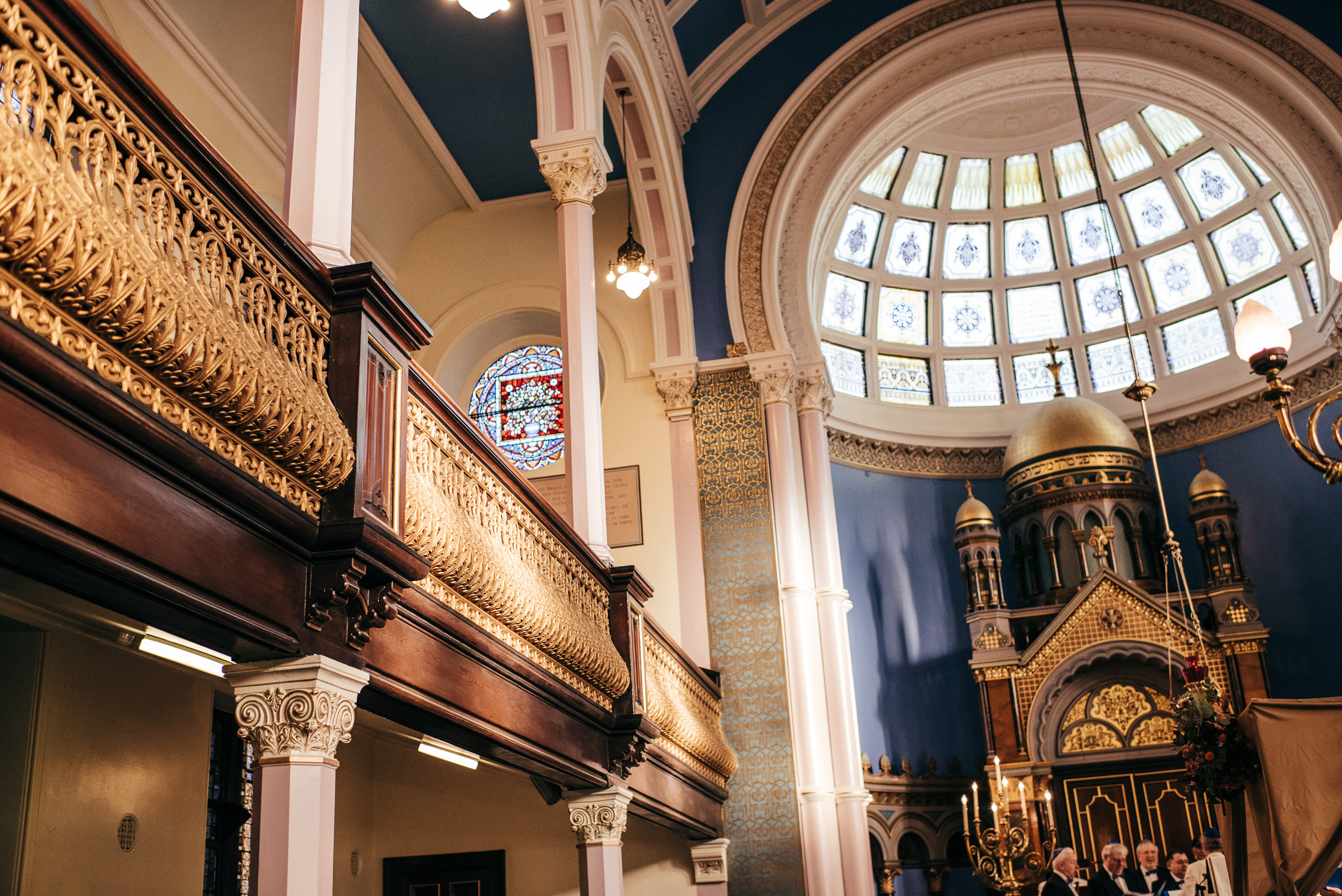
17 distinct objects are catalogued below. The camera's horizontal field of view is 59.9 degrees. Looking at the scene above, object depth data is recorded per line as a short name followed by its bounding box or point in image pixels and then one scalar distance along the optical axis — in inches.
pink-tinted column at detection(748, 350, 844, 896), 441.4
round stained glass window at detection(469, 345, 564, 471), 553.6
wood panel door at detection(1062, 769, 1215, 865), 570.9
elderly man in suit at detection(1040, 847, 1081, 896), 329.1
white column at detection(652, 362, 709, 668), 477.4
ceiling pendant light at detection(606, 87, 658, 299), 415.8
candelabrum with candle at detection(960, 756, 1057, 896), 477.1
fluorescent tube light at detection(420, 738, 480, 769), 255.0
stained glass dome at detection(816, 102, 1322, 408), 696.4
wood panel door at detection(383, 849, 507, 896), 435.2
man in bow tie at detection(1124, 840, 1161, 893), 380.8
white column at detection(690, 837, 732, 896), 429.1
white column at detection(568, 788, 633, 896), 275.4
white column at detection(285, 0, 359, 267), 182.2
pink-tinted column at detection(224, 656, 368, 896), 140.3
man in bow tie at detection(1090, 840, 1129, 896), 347.9
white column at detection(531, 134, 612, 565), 310.5
